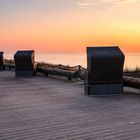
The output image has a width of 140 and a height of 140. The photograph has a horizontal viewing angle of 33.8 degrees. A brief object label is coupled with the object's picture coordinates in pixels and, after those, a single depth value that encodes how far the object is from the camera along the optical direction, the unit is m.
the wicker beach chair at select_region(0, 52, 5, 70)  16.39
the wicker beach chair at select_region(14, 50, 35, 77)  12.68
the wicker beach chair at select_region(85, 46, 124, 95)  7.41
